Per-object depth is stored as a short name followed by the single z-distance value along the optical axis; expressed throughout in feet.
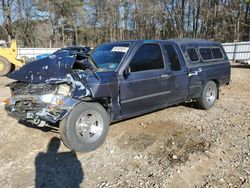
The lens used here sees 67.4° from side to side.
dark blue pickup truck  9.22
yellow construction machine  33.12
